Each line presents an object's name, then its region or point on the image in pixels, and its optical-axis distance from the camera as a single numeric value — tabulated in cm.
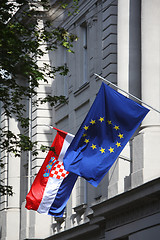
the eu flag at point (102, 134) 2172
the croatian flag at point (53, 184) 2716
